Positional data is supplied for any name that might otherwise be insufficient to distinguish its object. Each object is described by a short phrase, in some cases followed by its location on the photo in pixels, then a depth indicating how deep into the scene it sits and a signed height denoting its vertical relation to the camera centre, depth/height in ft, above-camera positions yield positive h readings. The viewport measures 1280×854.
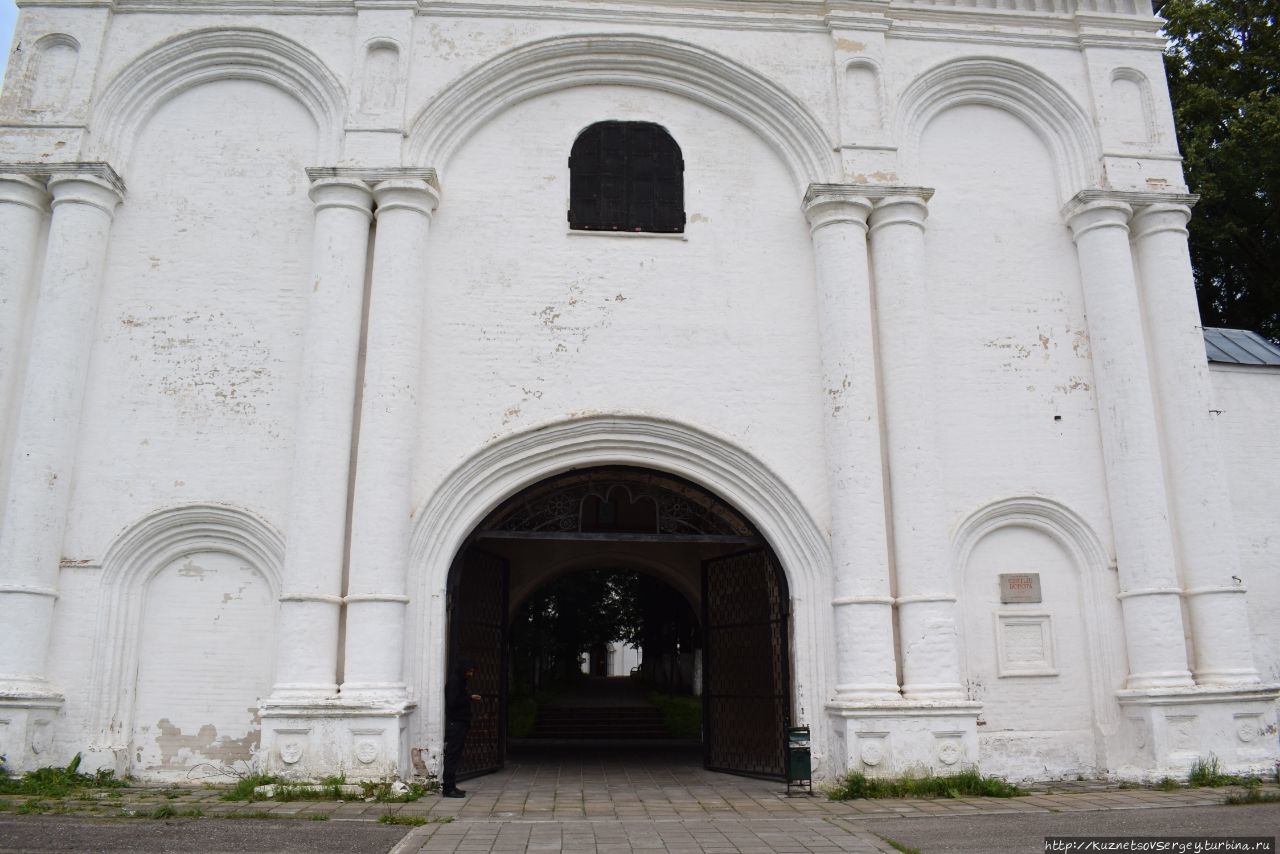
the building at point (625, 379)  30.86 +9.89
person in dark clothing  30.80 -0.50
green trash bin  30.35 -1.98
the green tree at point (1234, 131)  53.98 +28.28
